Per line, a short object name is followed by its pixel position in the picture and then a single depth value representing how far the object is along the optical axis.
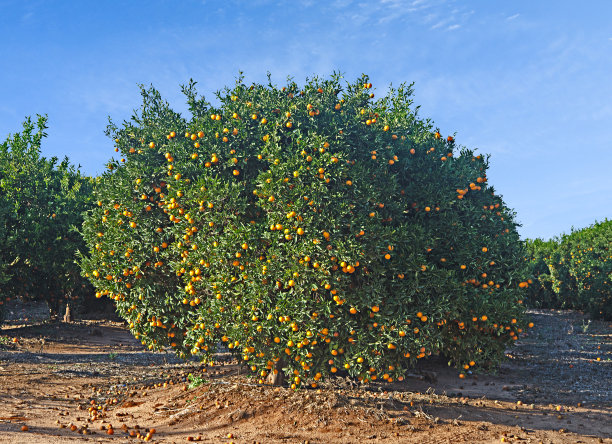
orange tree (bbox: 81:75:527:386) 8.47
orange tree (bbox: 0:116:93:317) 20.20
